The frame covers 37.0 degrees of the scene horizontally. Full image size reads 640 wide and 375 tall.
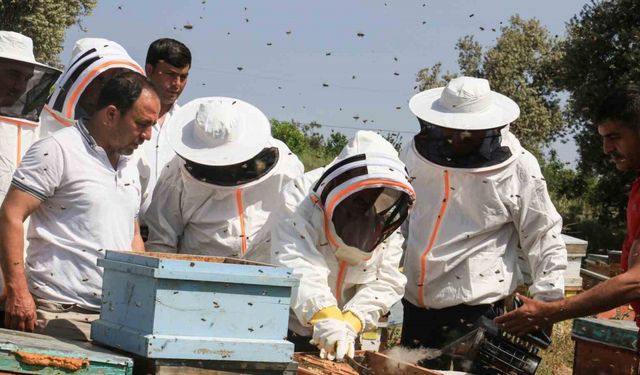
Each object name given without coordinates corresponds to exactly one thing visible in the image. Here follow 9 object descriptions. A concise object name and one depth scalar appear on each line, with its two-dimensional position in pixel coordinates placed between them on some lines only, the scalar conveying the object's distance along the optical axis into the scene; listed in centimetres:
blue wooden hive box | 352
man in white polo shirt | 402
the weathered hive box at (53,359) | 329
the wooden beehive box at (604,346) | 576
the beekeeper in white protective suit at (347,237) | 452
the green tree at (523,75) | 4003
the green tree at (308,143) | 2781
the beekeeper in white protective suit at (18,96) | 532
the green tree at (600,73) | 2427
